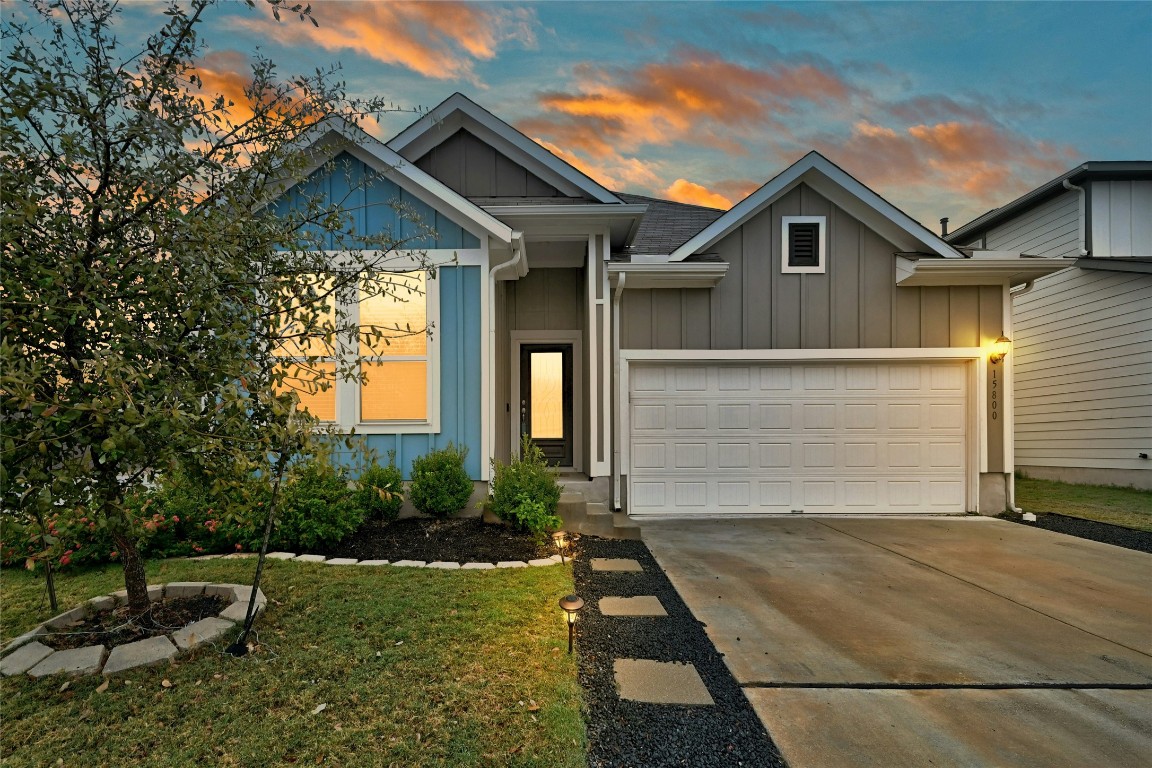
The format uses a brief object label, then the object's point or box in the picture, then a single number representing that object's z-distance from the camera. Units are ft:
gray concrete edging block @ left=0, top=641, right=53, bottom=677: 8.10
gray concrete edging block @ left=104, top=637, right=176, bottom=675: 8.15
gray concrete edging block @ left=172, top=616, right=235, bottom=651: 8.74
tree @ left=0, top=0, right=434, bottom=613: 6.63
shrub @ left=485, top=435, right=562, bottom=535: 16.61
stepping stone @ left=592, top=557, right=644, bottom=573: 14.44
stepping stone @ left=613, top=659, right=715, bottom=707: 7.74
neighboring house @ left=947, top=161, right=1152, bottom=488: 28.55
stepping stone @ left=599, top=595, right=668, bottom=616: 11.20
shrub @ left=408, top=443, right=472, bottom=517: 17.35
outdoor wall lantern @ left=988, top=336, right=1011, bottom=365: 22.89
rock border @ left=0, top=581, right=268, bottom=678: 8.09
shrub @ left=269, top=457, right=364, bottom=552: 14.73
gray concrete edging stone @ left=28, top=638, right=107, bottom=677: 8.00
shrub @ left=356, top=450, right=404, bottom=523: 16.43
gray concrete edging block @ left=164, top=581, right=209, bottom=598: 10.97
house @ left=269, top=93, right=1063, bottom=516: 22.38
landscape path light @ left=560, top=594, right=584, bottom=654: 8.75
